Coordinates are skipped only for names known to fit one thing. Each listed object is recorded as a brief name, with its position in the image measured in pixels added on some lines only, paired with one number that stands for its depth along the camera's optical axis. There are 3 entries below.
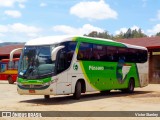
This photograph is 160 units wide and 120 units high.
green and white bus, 12.49
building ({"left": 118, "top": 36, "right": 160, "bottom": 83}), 28.60
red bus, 26.95
